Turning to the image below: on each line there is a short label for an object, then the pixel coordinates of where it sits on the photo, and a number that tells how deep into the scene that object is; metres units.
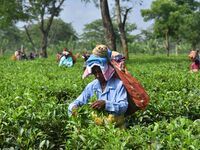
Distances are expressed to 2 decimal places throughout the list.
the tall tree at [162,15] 36.08
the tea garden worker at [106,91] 3.65
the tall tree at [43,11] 26.65
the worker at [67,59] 13.21
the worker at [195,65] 10.71
